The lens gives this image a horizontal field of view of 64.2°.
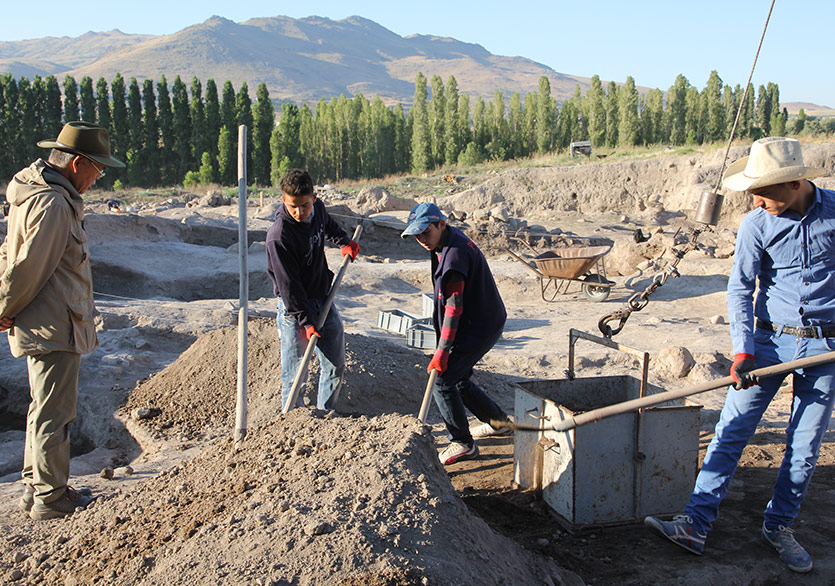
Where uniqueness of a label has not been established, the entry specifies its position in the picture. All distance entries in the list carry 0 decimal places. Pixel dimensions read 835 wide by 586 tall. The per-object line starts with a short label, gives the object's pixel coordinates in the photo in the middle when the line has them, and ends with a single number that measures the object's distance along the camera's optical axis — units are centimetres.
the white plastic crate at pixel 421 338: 795
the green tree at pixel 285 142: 3394
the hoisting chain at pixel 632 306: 404
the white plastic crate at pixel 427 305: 905
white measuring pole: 390
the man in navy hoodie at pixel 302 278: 395
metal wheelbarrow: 1088
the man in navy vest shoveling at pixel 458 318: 377
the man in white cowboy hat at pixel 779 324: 294
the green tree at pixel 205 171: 3189
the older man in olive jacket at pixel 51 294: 310
